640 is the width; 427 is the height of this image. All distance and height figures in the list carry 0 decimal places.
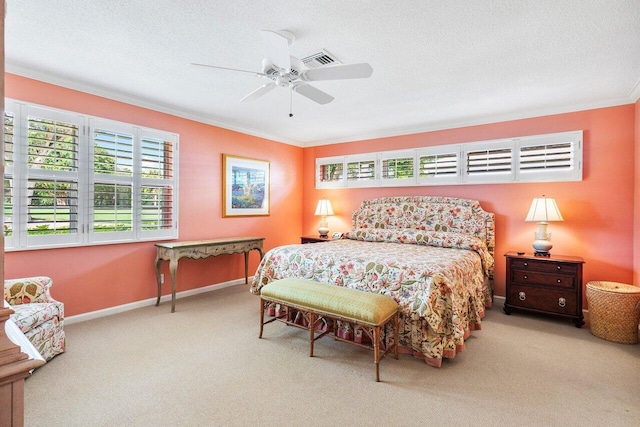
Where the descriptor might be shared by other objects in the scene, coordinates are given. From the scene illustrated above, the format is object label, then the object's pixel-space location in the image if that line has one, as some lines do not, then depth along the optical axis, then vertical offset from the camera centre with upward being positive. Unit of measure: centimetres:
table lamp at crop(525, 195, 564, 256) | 367 -3
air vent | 263 +132
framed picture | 494 +40
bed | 254 -51
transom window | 391 +73
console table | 380 -53
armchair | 240 -84
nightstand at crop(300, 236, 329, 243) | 541 -50
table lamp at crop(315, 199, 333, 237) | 566 +0
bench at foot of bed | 237 -78
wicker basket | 297 -96
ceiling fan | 211 +109
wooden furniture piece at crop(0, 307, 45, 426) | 81 -45
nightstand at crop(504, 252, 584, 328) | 344 -82
